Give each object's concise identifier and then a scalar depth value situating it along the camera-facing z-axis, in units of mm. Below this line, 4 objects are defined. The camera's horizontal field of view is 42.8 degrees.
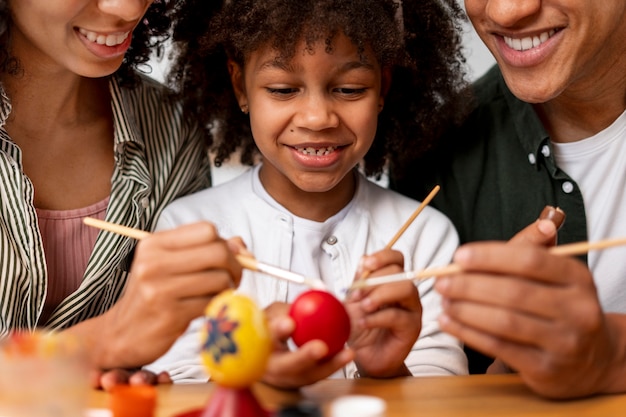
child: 1469
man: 919
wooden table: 967
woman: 1411
